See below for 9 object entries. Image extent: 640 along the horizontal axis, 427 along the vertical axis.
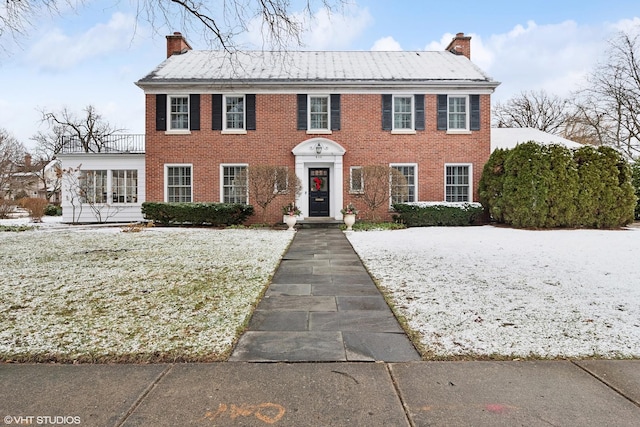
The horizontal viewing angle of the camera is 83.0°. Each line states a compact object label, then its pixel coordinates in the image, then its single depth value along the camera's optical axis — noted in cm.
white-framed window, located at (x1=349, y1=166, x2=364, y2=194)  1439
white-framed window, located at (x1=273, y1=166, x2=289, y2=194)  1357
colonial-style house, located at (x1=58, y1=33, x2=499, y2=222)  1508
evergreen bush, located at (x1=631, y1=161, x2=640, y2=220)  1455
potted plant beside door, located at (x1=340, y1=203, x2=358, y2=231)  1295
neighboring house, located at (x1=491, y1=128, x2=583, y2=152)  1716
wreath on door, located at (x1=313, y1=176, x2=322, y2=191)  1536
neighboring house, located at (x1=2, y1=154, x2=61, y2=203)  2551
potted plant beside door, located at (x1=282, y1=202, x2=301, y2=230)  1293
